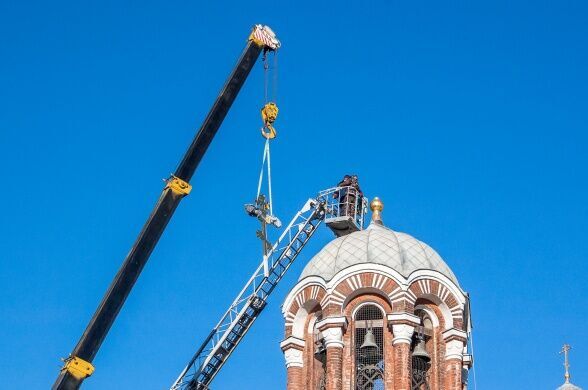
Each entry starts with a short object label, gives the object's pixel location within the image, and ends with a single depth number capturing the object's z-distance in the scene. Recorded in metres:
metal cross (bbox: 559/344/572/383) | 61.91
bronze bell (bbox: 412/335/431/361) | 55.31
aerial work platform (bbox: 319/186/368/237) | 67.38
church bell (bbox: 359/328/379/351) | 55.21
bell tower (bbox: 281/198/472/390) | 54.81
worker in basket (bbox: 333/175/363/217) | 67.75
